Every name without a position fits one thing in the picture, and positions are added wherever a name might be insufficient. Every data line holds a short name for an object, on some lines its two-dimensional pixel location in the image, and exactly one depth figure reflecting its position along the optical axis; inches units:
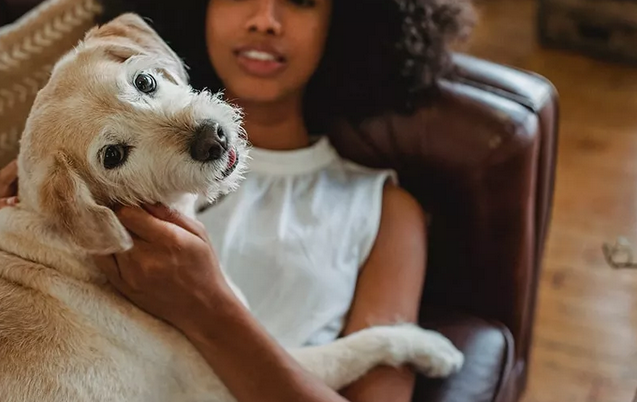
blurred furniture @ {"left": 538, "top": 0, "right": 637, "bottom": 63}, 129.3
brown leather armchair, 62.4
